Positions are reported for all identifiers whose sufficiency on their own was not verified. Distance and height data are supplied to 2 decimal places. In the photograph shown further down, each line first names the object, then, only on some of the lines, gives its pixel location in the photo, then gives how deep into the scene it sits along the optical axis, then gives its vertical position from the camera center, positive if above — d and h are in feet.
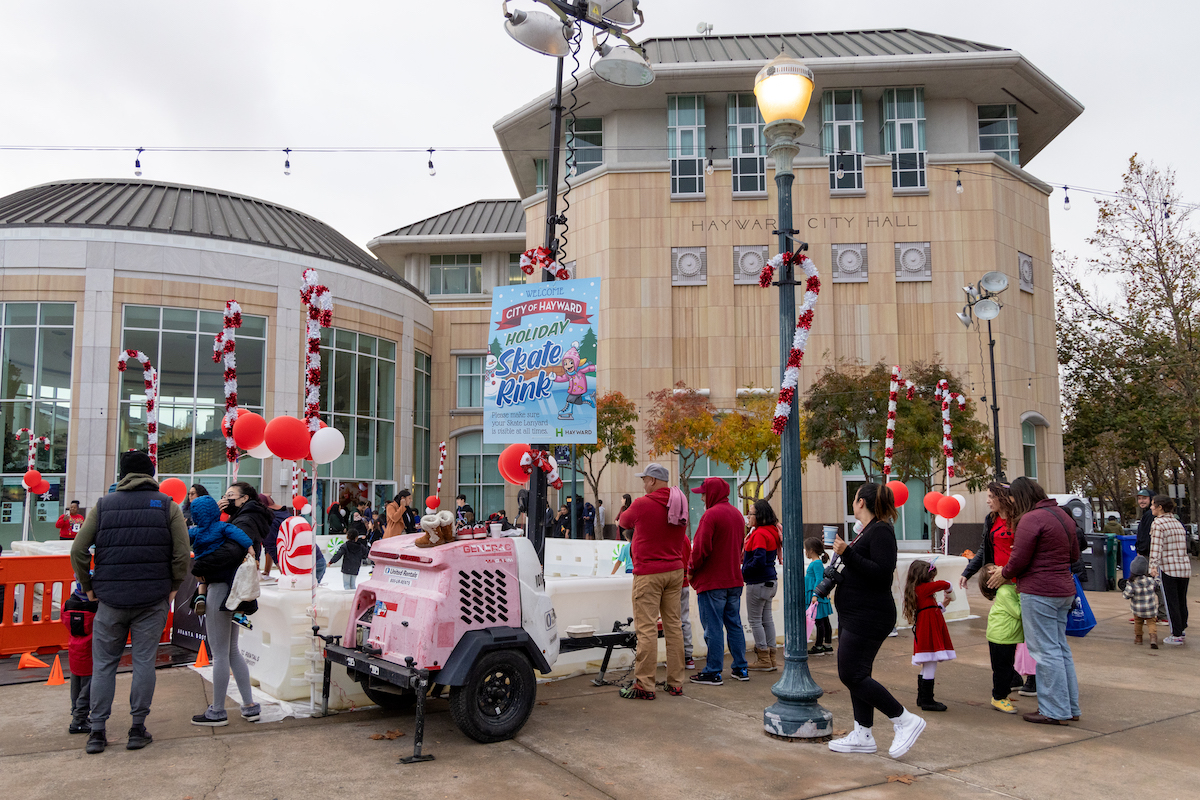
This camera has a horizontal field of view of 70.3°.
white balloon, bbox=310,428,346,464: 29.91 +1.19
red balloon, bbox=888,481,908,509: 45.52 -0.88
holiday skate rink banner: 29.09 +3.87
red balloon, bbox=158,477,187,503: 47.88 -0.46
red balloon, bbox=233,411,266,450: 35.91 +2.04
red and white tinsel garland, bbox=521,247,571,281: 31.22 +8.07
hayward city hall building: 105.40 +29.75
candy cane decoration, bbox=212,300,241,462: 39.40 +5.47
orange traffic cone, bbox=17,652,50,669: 30.07 -6.40
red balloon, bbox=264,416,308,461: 30.37 +1.49
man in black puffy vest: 19.88 -2.31
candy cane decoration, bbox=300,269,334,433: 28.78 +5.16
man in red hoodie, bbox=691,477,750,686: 26.73 -2.87
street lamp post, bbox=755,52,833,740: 20.80 +0.17
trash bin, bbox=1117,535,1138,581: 55.83 -5.10
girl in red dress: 23.67 -4.26
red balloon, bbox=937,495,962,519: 42.96 -1.66
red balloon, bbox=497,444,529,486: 36.95 +0.59
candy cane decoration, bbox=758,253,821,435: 22.15 +3.98
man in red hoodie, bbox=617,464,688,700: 24.80 -2.69
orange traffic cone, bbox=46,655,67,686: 26.96 -6.18
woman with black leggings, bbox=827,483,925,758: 18.78 -3.35
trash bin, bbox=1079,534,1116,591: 54.95 -5.73
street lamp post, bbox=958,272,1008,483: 61.67 +12.81
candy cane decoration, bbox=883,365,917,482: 45.27 +3.13
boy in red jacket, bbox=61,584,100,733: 20.49 -4.20
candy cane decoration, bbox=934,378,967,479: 48.21 +2.96
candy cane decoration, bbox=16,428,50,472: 75.63 +3.69
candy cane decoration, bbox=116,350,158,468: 48.58 +5.65
